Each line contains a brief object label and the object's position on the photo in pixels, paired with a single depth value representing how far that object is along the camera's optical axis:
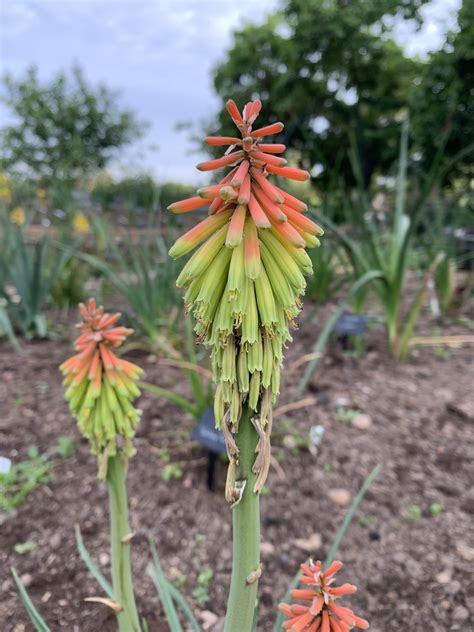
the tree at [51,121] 13.95
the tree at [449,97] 7.43
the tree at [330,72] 11.41
